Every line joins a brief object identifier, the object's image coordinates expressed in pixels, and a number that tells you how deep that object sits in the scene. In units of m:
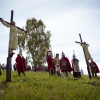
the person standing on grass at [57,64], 15.00
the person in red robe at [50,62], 15.16
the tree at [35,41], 33.53
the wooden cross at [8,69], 9.40
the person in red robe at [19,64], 14.85
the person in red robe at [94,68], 19.14
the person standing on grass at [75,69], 16.72
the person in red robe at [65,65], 15.71
